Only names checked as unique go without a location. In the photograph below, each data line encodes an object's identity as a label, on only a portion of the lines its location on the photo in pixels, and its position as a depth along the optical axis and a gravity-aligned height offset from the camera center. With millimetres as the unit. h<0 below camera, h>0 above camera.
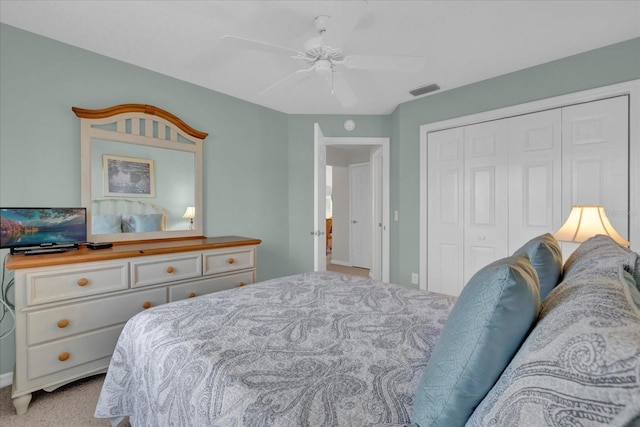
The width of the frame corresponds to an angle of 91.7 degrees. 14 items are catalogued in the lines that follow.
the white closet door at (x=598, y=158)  2371 +430
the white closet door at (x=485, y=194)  2980 +182
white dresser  1739 -552
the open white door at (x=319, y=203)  3117 +96
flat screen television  2029 -90
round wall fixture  3975 +1121
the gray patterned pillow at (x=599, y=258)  886 -150
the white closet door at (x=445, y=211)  3273 +14
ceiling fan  1769 +979
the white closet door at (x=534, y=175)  2684 +329
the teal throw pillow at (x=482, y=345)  637 -278
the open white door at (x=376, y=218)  4645 -86
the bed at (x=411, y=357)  469 -456
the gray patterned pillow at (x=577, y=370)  400 -233
